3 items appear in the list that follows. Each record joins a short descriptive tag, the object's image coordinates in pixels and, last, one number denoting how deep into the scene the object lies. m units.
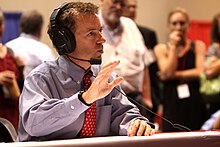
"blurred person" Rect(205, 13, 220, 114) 5.06
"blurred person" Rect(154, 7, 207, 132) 5.06
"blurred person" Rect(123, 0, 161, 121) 5.50
